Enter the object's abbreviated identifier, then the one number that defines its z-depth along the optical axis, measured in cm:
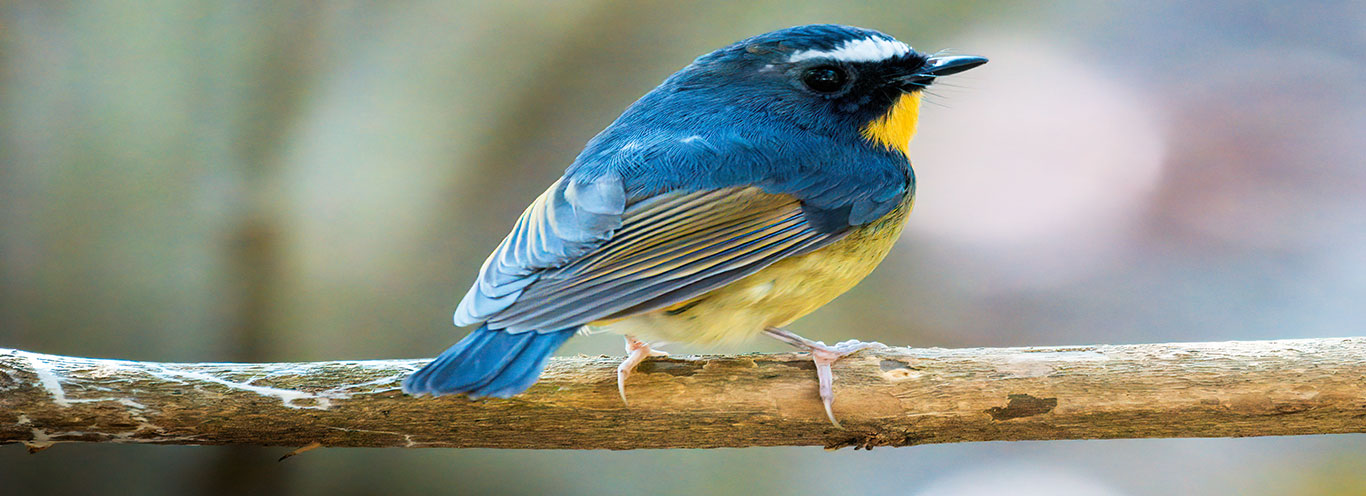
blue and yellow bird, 416
